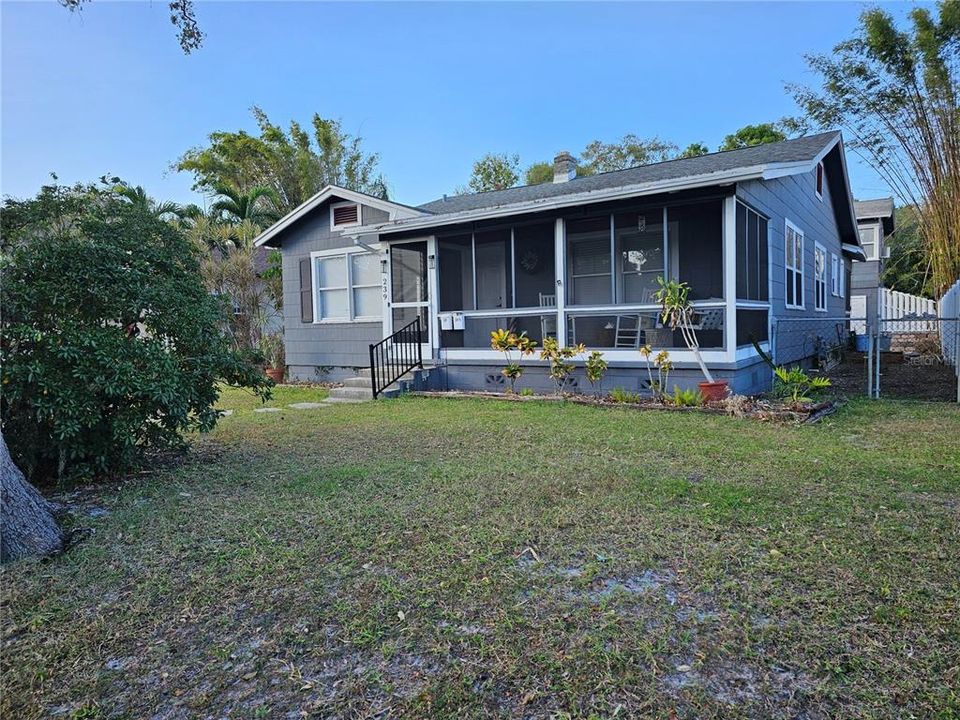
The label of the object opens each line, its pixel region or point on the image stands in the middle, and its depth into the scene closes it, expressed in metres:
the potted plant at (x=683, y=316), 7.89
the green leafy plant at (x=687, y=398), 7.83
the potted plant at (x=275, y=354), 13.59
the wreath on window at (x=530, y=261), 12.23
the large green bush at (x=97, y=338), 4.44
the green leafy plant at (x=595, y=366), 8.73
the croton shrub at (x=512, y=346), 9.41
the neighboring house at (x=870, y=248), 21.28
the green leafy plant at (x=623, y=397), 8.29
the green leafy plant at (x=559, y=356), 8.94
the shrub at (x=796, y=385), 7.78
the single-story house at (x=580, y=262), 8.55
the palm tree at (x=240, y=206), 19.83
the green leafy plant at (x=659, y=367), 8.26
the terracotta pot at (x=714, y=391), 7.87
